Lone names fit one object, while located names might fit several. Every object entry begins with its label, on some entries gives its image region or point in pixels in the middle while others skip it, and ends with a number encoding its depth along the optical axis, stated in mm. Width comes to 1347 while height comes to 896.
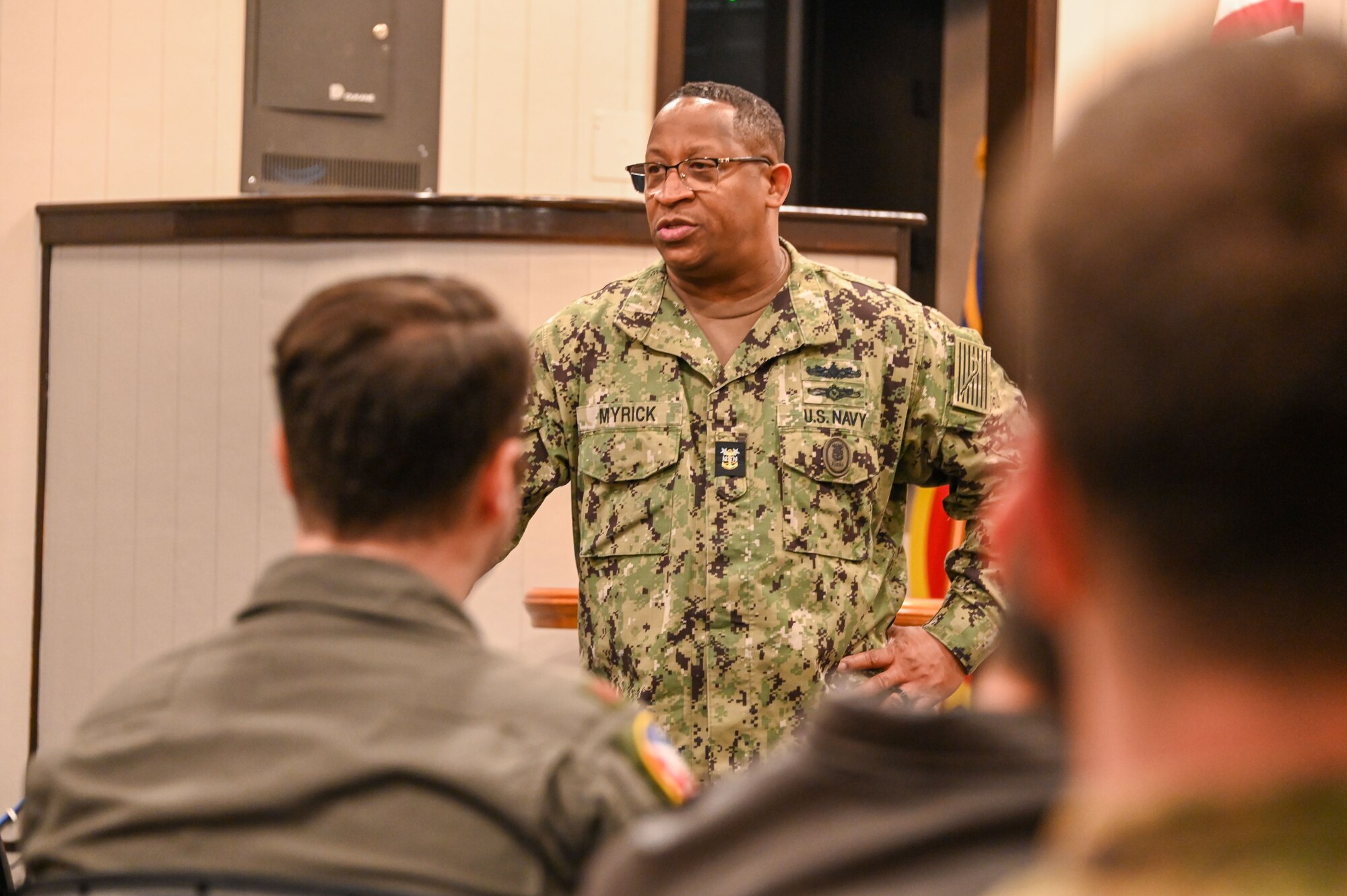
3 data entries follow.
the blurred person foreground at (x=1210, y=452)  1691
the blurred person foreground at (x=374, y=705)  3860
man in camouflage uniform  5455
